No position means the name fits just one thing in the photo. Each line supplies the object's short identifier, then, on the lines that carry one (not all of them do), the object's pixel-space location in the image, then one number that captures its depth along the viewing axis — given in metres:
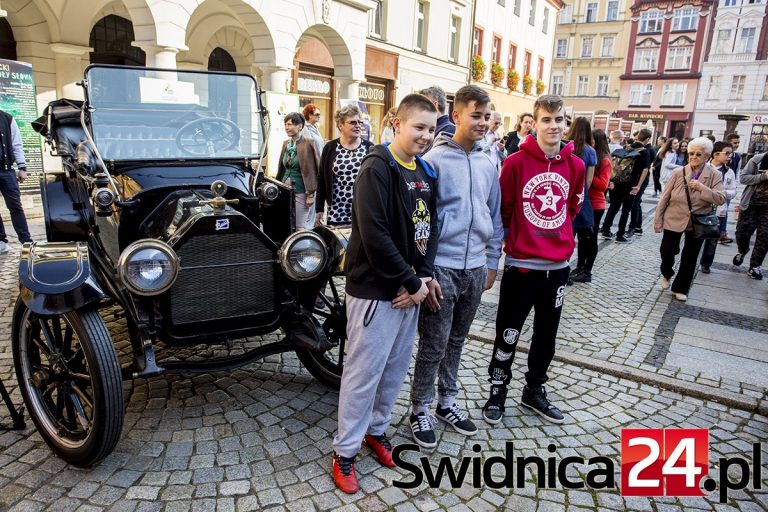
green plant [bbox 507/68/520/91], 27.69
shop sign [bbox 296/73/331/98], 14.84
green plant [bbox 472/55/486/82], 23.64
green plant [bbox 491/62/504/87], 25.83
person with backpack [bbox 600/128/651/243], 8.61
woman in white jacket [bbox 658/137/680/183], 10.74
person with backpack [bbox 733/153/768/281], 6.93
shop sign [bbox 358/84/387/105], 17.30
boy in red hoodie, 3.18
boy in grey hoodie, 2.89
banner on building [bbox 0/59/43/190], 8.77
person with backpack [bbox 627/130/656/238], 8.85
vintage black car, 2.66
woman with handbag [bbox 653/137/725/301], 5.68
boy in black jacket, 2.45
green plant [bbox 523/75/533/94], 30.17
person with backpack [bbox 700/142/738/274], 6.69
